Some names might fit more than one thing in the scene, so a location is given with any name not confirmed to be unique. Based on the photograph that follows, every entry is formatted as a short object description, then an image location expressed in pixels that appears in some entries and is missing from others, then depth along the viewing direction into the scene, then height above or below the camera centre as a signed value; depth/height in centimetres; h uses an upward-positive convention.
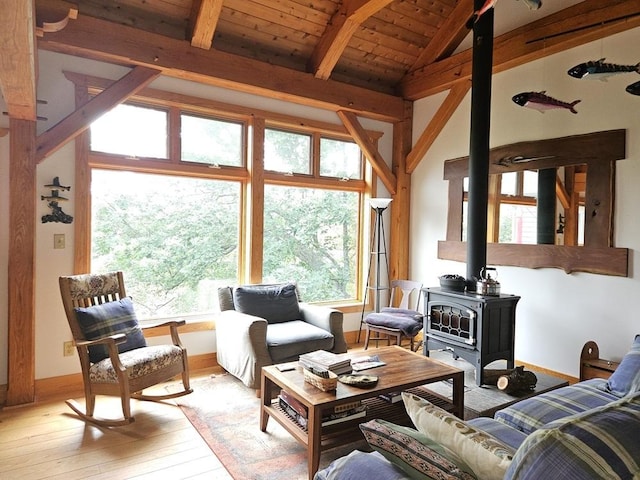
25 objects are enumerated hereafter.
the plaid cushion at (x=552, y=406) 205 -89
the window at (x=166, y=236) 370 -3
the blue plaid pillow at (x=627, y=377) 230 -79
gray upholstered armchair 326 -83
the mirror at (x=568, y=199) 349 +36
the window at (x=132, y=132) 363 +92
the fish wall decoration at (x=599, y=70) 268 +111
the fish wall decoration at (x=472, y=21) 369 +199
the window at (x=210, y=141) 403 +94
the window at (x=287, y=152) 450 +94
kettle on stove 348 -42
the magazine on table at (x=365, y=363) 272 -87
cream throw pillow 116 -62
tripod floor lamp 503 -32
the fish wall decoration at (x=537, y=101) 320 +108
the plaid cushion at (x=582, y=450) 90 -48
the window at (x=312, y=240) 457 -6
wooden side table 326 -100
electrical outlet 342 -97
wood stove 333 -76
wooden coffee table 218 -91
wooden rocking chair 274 -84
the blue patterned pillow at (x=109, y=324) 289 -67
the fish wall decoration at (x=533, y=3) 235 +135
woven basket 231 -83
